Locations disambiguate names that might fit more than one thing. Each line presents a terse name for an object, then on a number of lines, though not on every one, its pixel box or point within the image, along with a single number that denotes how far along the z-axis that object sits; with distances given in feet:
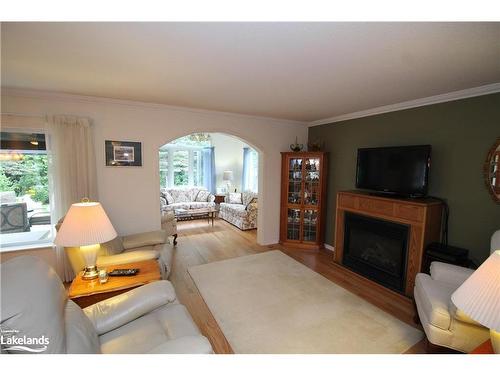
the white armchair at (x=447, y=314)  5.37
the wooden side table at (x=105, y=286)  5.51
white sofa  3.03
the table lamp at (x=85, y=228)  5.43
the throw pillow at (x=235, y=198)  21.16
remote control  6.48
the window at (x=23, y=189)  9.04
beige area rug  6.40
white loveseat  7.20
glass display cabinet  13.73
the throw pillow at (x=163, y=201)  20.62
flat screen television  8.92
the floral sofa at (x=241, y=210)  18.10
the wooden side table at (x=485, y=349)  4.05
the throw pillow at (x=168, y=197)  21.15
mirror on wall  7.50
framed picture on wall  10.25
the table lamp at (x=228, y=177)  25.43
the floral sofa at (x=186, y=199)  20.53
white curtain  9.19
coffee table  19.90
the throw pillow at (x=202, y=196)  22.32
